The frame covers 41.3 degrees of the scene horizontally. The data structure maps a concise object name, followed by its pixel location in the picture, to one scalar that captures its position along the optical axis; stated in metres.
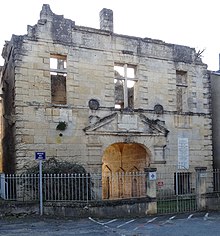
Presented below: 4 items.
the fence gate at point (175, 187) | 12.31
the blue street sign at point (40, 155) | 9.95
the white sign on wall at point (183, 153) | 14.53
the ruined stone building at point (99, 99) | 12.17
